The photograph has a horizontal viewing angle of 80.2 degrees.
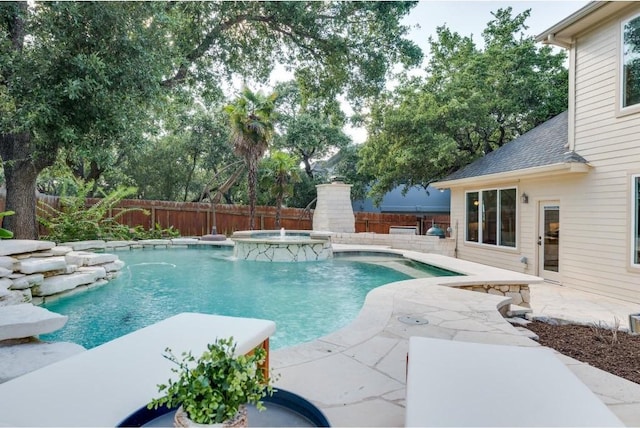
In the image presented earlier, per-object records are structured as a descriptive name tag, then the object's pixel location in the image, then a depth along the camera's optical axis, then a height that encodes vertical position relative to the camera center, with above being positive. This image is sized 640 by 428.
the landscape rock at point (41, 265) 5.43 -0.81
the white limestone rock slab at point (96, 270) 6.89 -1.10
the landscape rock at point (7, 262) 5.15 -0.71
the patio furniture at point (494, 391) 1.44 -0.77
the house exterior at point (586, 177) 6.66 +0.79
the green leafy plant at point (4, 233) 3.91 -0.24
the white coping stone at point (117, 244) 11.19 -0.99
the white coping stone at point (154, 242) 12.30 -0.99
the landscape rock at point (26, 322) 2.80 -0.85
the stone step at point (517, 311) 5.41 -1.41
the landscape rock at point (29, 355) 2.39 -1.01
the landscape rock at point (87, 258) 6.95 -0.90
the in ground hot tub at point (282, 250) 10.51 -1.04
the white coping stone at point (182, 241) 12.81 -1.00
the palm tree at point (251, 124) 13.73 +3.20
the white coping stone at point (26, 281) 5.19 -1.00
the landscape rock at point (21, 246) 5.30 -0.53
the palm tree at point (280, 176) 15.45 +1.50
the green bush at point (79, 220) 10.27 -0.26
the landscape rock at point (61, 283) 5.74 -1.17
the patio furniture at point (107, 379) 1.34 -0.71
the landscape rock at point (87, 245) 9.52 -0.89
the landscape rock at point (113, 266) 7.52 -1.11
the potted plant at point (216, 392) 1.21 -0.59
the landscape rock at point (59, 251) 6.29 -0.68
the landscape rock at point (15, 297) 4.22 -1.10
